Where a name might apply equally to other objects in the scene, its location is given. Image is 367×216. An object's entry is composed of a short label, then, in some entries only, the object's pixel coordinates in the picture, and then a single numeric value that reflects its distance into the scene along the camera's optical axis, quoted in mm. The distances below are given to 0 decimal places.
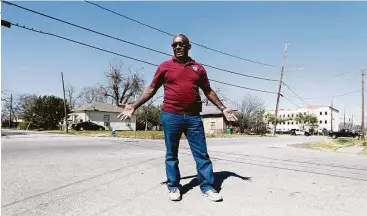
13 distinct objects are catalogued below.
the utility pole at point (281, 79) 34875
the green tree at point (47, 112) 48494
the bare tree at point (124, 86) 63500
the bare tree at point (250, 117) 50688
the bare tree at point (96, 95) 65688
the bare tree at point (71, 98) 75788
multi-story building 124688
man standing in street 3697
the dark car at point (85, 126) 45312
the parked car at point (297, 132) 66850
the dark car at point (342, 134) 49500
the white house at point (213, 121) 51750
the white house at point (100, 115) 51406
